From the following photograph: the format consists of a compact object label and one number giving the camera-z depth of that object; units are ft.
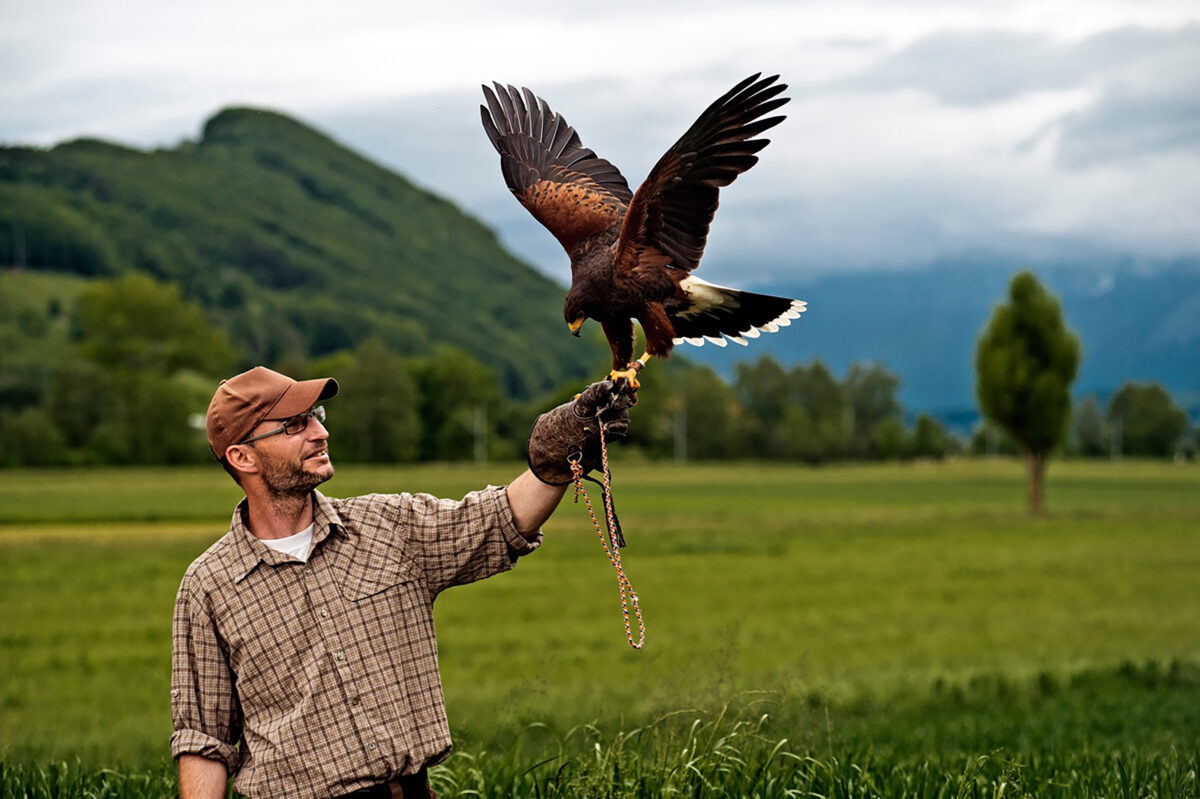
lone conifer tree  167.84
